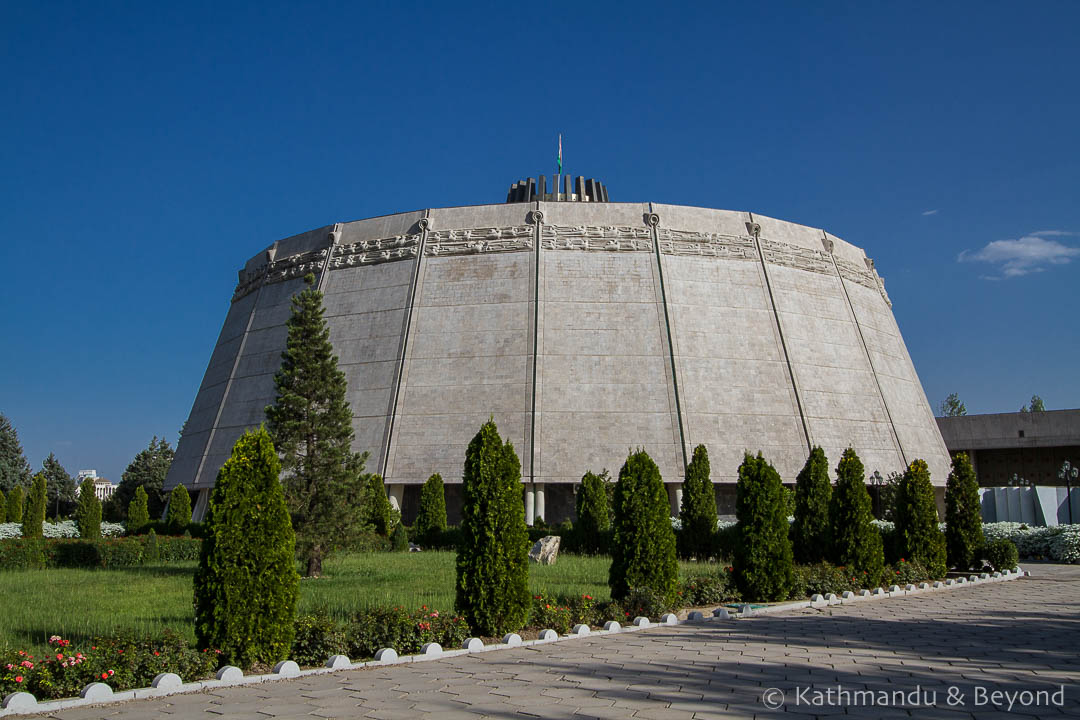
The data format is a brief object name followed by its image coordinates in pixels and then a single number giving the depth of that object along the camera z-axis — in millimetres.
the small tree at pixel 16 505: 32062
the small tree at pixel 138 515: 28781
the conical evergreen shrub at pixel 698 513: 19000
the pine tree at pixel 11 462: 43781
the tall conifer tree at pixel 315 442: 15914
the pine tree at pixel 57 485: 52219
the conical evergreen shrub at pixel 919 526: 16172
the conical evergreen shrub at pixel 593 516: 20380
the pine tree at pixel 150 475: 46828
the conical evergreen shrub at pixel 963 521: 17875
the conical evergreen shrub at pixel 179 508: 27561
